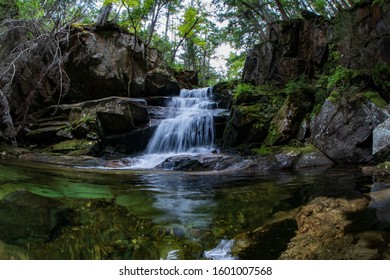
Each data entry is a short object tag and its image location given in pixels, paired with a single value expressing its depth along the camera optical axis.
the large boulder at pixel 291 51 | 11.89
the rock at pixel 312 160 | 7.32
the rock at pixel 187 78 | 20.36
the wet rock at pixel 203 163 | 7.84
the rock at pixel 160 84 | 15.06
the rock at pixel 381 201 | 2.73
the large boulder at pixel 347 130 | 6.99
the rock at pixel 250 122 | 10.01
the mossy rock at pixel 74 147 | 9.58
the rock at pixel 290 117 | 9.03
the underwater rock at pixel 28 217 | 2.30
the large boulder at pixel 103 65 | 12.45
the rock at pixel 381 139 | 6.26
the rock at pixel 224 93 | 14.30
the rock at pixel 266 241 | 2.22
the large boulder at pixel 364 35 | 8.30
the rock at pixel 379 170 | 5.19
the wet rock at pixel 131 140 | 11.14
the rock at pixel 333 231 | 2.13
